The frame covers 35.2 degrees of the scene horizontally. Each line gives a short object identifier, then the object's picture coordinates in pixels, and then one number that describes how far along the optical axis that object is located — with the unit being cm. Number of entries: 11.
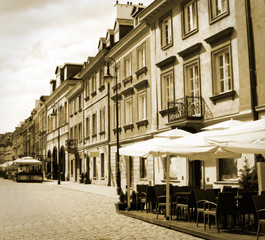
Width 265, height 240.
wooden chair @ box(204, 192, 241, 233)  997
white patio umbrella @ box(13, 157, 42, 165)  5125
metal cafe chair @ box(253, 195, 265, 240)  857
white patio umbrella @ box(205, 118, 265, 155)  844
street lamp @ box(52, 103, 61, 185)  5788
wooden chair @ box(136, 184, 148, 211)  1479
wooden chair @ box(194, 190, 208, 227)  1123
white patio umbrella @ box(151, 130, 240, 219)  1031
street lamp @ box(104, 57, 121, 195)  2283
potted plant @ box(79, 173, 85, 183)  4140
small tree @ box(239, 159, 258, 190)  1539
